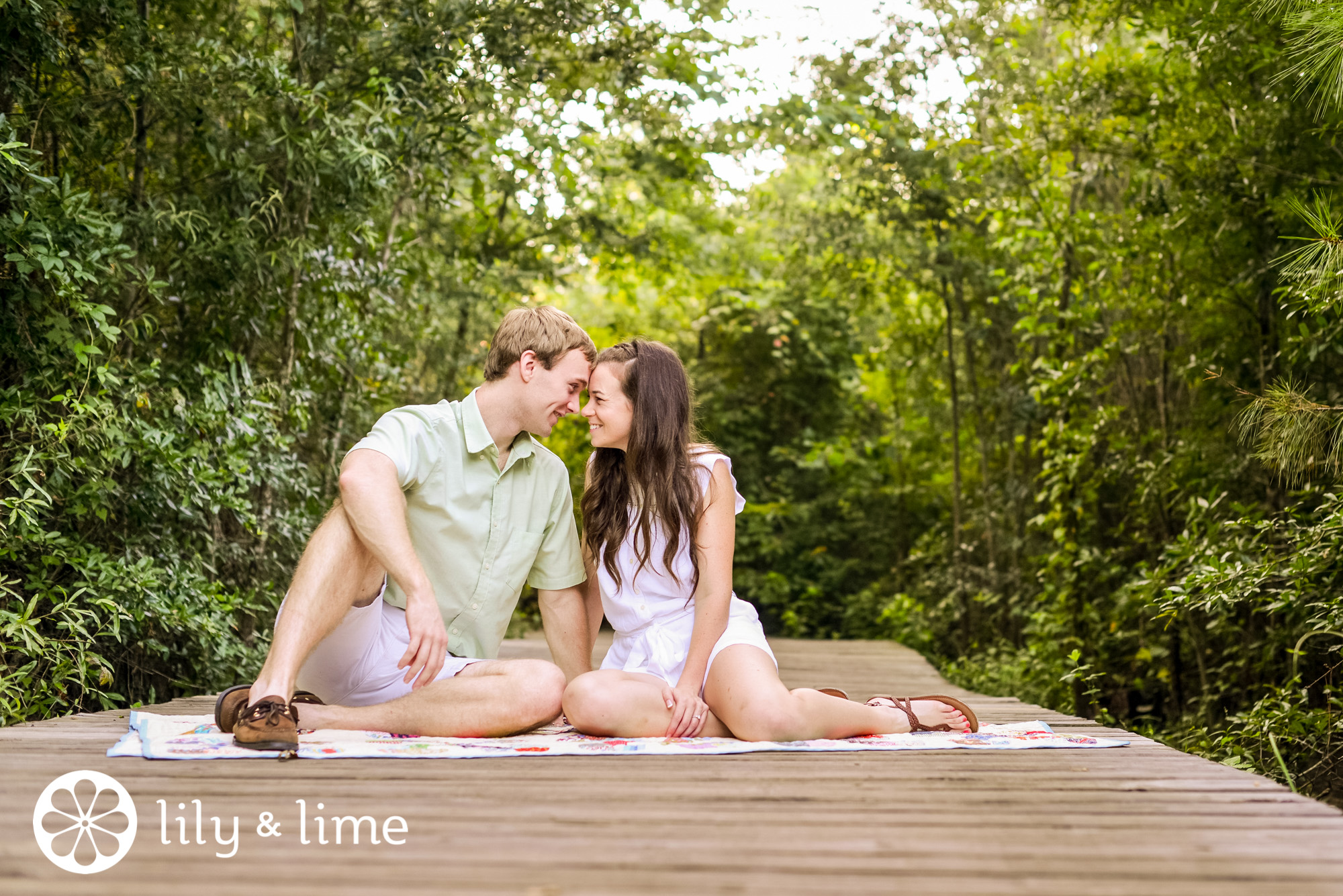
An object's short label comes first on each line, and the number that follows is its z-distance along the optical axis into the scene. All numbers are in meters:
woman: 2.41
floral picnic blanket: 2.04
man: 2.21
